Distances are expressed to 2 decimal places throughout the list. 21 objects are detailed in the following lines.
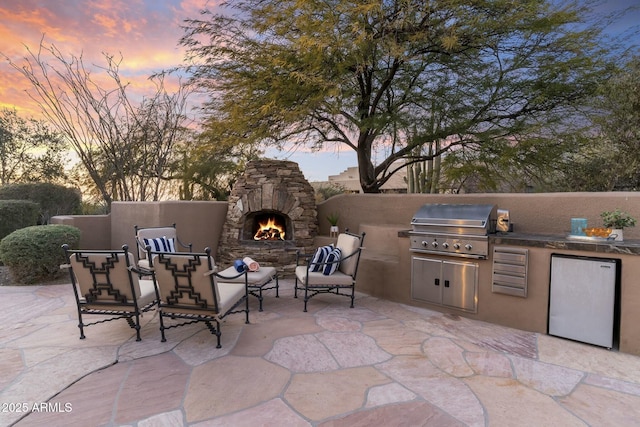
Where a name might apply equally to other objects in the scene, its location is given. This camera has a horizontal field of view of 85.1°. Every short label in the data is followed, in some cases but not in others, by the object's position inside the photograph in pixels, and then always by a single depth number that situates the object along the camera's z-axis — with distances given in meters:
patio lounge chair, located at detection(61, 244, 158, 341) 3.45
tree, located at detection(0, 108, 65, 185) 10.15
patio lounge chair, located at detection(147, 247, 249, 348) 3.33
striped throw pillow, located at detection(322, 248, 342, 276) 4.90
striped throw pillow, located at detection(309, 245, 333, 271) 4.93
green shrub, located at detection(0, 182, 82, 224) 8.24
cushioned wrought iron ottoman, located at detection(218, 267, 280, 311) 4.67
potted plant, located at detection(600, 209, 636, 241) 3.72
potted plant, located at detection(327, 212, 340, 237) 7.10
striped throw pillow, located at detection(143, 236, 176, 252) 5.40
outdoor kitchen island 3.42
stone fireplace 7.06
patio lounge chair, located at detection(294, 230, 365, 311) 4.80
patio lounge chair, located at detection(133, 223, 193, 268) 5.42
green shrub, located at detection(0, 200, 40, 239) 7.10
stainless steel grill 4.37
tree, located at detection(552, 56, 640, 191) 6.16
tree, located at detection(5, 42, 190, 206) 7.59
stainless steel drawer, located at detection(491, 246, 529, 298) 4.06
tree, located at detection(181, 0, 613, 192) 6.89
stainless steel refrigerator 3.53
